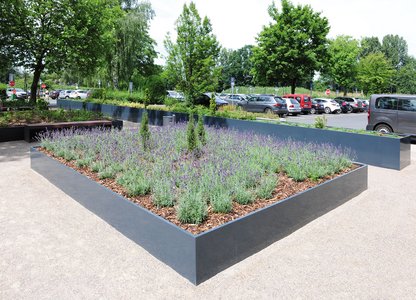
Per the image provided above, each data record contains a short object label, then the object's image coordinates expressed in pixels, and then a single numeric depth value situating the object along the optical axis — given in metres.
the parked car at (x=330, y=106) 29.98
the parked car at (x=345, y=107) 31.84
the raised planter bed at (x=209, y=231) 3.61
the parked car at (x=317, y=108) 29.17
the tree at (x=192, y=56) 19.25
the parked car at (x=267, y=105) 23.75
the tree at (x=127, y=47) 32.22
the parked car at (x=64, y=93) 49.02
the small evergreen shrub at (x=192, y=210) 4.14
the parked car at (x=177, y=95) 22.65
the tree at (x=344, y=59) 48.50
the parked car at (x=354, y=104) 32.18
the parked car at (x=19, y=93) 41.22
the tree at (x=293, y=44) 32.94
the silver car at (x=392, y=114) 11.99
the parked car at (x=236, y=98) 29.94
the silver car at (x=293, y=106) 24.64
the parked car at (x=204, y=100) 24.08
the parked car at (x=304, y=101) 26.92
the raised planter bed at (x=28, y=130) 12.53
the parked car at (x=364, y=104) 33.34
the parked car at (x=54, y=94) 53.27
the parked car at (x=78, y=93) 45.78
